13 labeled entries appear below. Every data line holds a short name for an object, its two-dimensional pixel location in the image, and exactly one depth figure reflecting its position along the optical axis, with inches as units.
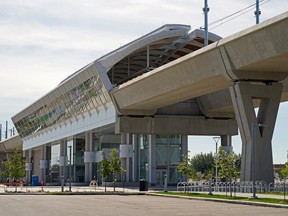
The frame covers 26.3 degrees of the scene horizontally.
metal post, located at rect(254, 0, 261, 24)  1767.5
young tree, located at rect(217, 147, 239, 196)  1515.7
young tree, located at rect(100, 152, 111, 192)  2165.2
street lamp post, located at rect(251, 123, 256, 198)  1493.6
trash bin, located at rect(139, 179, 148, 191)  1981.8
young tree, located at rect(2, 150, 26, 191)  2358.5
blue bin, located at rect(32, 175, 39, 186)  3455.7
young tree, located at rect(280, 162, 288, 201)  1242.6
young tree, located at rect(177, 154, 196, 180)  1801.2
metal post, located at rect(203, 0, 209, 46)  1977.4
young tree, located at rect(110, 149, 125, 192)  2128.4
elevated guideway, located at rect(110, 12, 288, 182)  1400.1
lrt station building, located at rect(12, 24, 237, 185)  2369.6
